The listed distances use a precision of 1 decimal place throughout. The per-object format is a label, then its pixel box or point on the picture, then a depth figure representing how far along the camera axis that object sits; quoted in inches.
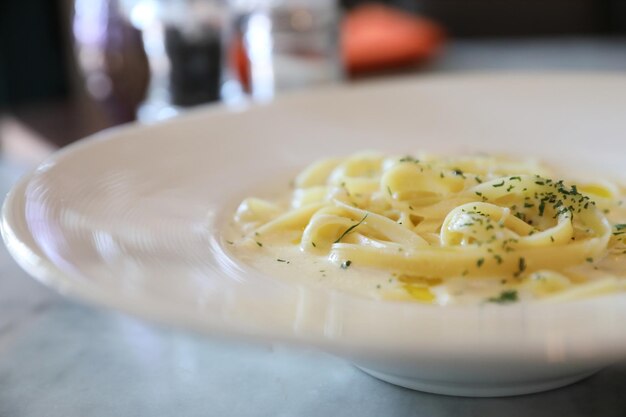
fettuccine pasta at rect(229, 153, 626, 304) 8.6
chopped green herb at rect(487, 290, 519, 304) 8.0
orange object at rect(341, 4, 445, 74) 20.1
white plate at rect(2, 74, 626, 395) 6.4
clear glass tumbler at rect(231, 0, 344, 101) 17.1
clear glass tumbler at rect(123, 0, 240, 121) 16.2
